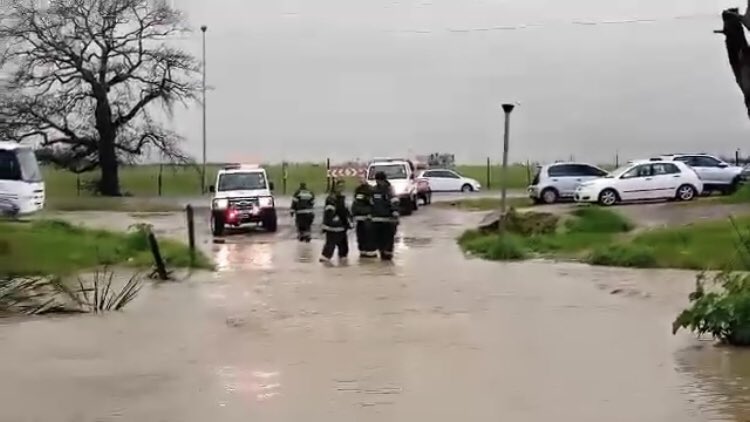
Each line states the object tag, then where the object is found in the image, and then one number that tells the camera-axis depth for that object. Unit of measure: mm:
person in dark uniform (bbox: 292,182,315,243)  28188
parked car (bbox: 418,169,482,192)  54531
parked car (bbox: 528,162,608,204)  36000
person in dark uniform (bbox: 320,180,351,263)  22609
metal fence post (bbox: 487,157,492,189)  61516
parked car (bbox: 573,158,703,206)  33156
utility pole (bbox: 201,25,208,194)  53375
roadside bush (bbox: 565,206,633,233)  25969
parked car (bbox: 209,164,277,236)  30953
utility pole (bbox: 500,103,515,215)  23109
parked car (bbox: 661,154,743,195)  35750
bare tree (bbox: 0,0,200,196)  51219
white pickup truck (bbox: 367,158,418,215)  36688
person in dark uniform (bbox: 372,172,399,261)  22438
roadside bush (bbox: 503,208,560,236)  26328
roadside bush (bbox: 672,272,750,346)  11844
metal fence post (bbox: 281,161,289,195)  56112
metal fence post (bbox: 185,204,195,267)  21500
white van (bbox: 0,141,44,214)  31078
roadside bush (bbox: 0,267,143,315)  15633
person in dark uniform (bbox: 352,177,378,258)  22578
